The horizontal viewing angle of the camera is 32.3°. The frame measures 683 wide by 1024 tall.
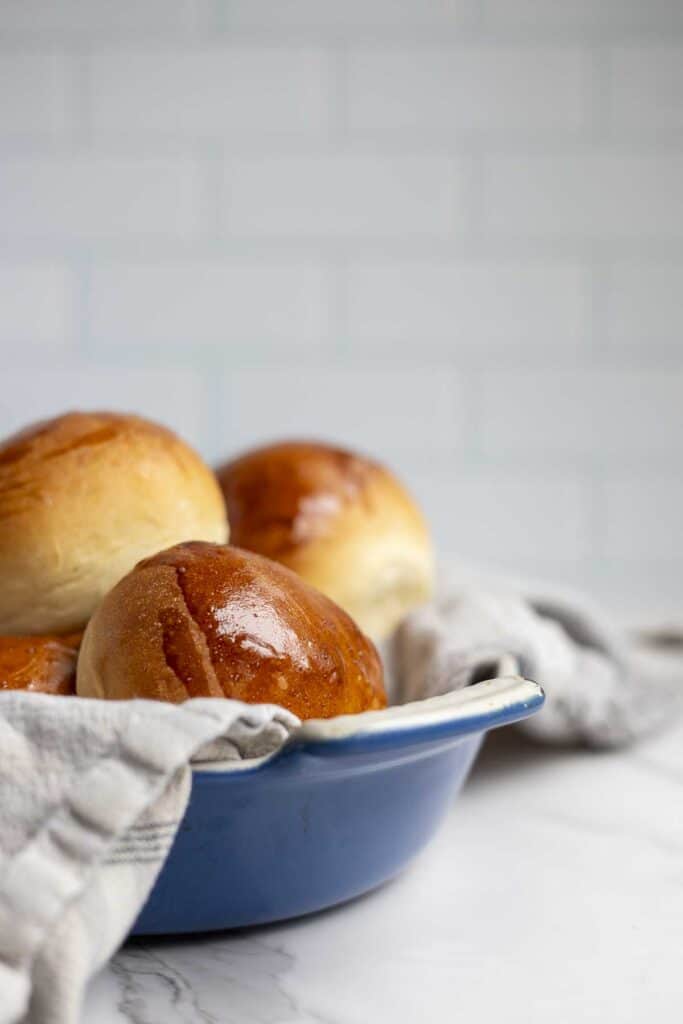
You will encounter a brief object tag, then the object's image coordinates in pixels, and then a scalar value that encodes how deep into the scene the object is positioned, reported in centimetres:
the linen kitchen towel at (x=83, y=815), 47
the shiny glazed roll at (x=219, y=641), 58
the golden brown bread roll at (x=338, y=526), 87
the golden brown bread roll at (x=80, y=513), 71
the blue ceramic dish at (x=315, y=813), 53
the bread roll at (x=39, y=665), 64
